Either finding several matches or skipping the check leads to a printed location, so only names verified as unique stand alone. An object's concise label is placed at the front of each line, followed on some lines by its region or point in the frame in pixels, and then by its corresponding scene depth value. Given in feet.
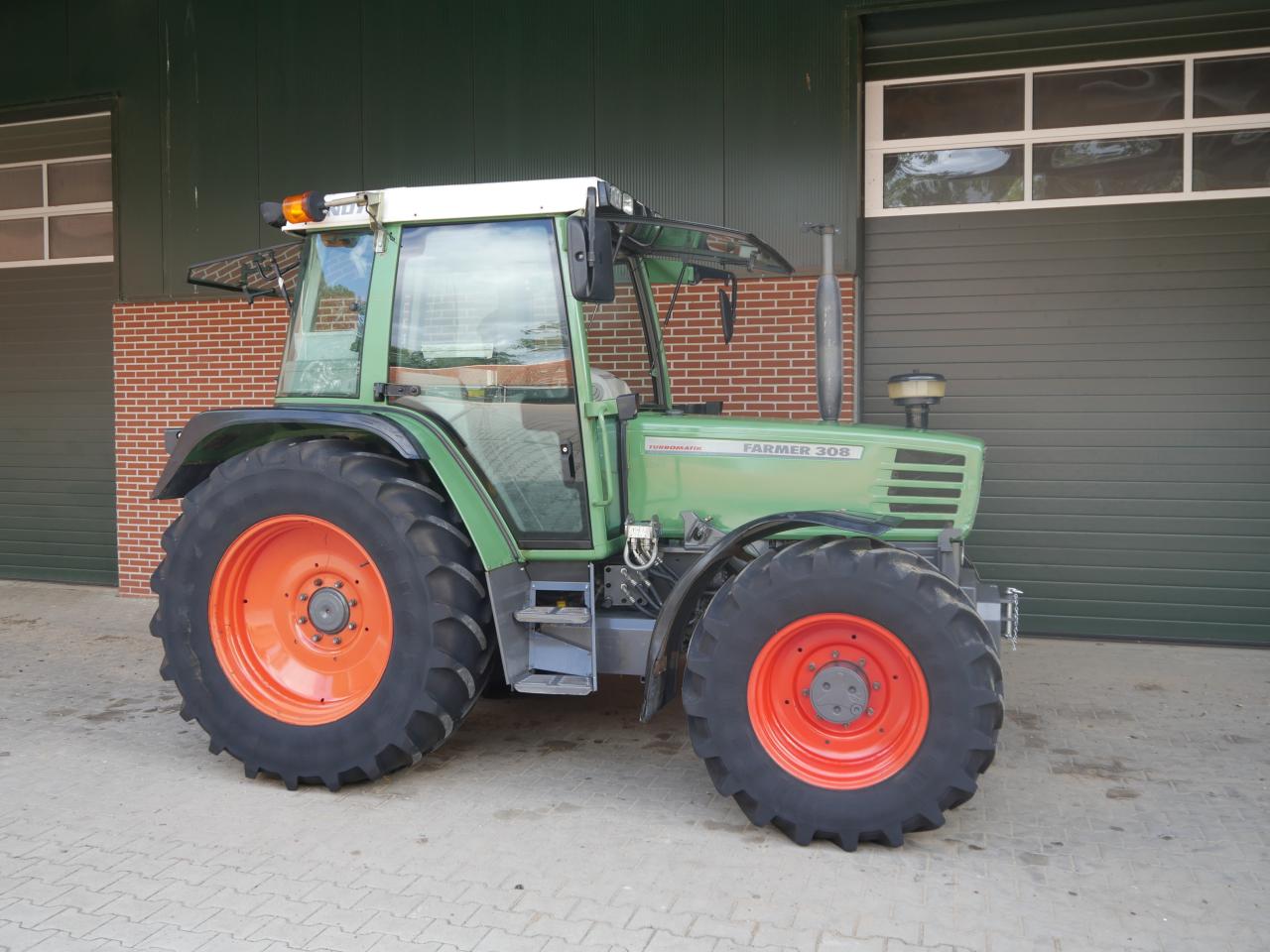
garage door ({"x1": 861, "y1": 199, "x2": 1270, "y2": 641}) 23.63
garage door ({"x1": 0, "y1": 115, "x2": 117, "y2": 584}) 31.07
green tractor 13.98
